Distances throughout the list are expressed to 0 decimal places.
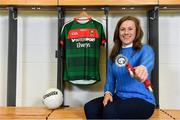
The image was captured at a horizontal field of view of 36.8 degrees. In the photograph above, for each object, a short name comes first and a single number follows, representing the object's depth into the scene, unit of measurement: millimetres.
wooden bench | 1846
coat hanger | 2318
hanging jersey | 2291
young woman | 1705
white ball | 2119
